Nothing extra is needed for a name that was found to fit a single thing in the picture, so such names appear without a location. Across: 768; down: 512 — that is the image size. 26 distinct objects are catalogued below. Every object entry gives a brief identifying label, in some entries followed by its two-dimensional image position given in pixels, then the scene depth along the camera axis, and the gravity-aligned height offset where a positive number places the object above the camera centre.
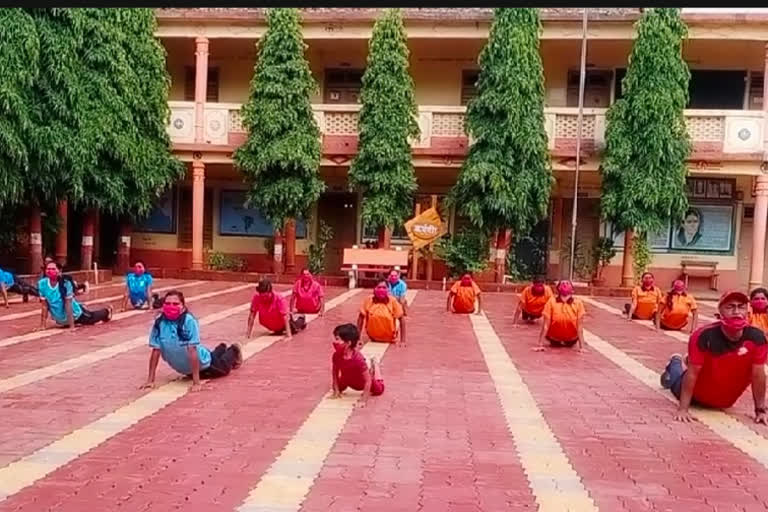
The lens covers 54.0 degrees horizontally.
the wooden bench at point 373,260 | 19.20 -0.92
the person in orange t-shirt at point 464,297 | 13.89 -1.28
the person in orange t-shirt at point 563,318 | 9.77 -1.13
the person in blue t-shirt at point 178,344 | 6.86 -1.19
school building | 19.36 +2.68
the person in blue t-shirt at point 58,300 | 10.50 -1.26
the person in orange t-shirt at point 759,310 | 9.16 -0.87
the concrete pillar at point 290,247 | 20.95 -0.75
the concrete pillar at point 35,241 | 17.16 -0.72
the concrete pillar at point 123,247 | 21.25 -0.96
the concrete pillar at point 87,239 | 19.20 -0.69
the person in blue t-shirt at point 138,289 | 13.20 -1.31
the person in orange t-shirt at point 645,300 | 13.51 -1.18
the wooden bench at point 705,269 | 21.06 -0.88
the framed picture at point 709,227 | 21.36 +0.30
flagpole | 18.95 +2.83
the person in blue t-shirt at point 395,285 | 12.92 -1.04
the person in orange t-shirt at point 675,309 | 12.11 -1.19
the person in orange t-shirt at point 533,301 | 12.28 -1.17
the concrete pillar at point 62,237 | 18.47 -0.66
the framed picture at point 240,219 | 22.91 -0.04
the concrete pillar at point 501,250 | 19.48 -0.55
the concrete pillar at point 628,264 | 19.62 -0.78
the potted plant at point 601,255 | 20.50 -0.59
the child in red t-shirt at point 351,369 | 6.52 -1.31
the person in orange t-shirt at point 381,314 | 9.83 -1.18
